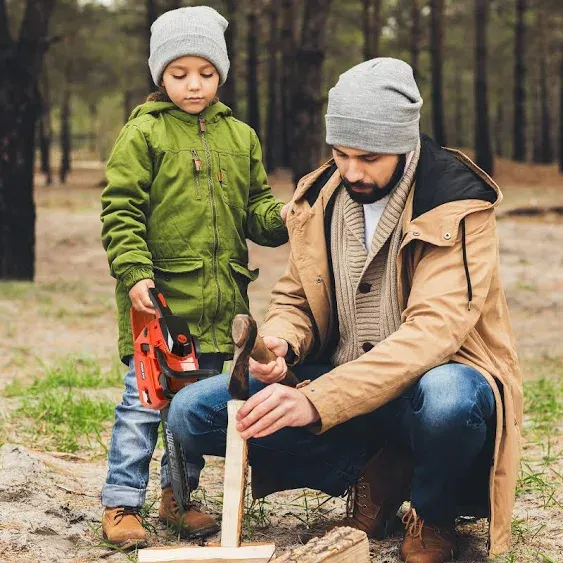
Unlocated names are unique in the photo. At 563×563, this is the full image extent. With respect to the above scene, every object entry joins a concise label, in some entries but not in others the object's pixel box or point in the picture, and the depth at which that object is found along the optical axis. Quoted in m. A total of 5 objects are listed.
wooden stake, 2.96
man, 3.06
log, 2.73
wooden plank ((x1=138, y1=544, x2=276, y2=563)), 2.84
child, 3.56
